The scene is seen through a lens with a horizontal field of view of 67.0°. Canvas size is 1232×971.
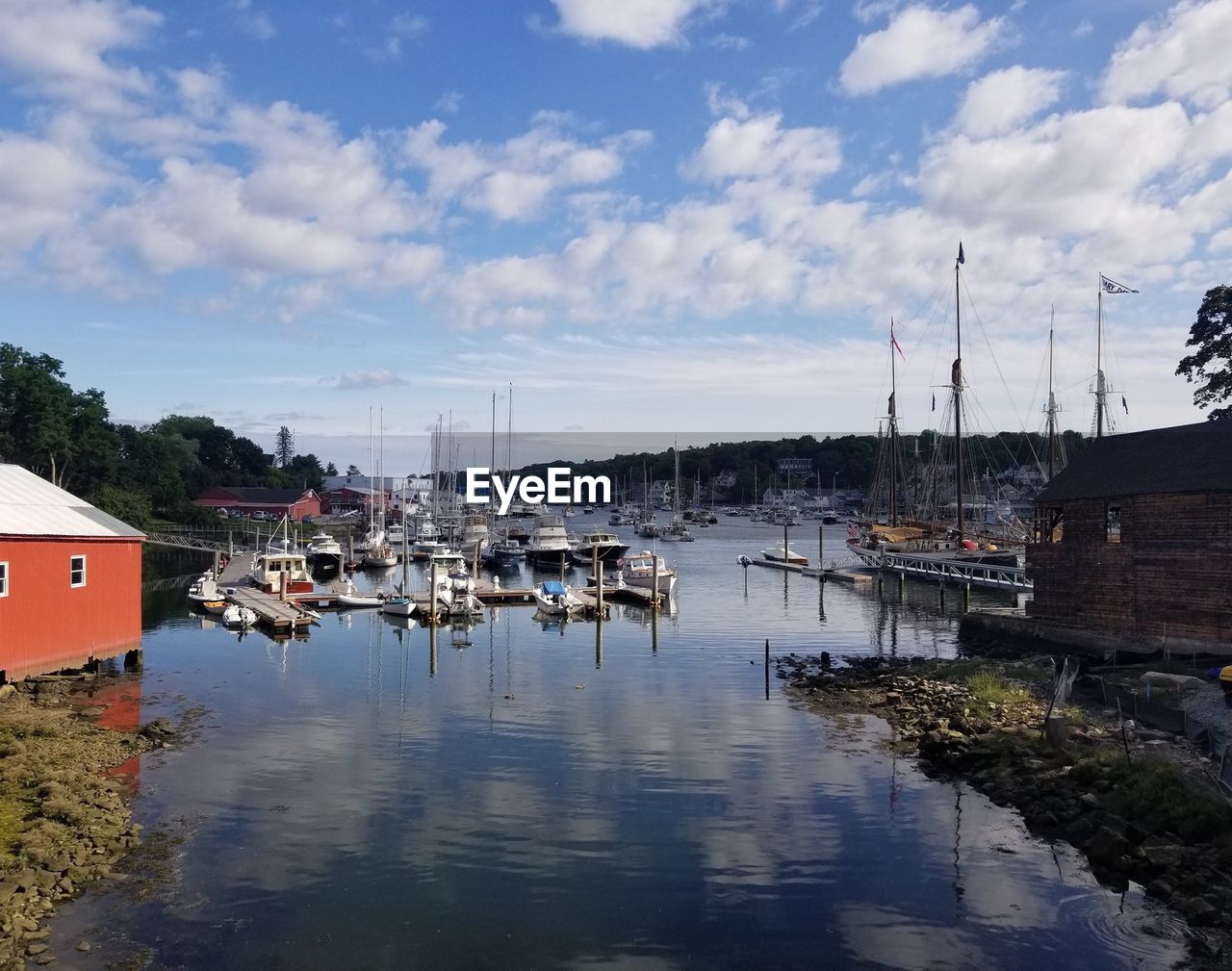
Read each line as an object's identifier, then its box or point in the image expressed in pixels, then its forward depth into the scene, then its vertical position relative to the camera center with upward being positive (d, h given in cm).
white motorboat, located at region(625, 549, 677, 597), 6906 -580
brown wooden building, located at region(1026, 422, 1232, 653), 3538 -169
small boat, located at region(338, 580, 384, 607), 5950 -680
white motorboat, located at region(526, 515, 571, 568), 9444 -514
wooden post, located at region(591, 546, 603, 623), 5508 -559
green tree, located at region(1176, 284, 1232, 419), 6506 +1117
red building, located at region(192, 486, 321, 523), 14862 -127
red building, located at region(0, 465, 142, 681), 2950 -303
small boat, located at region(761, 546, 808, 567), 9308 -605
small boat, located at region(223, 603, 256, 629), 5031 -675
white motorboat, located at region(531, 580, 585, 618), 5559 -635
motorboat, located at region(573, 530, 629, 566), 9088 -535
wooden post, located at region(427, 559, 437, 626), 5138 -620
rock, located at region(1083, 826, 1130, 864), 1812 -675
